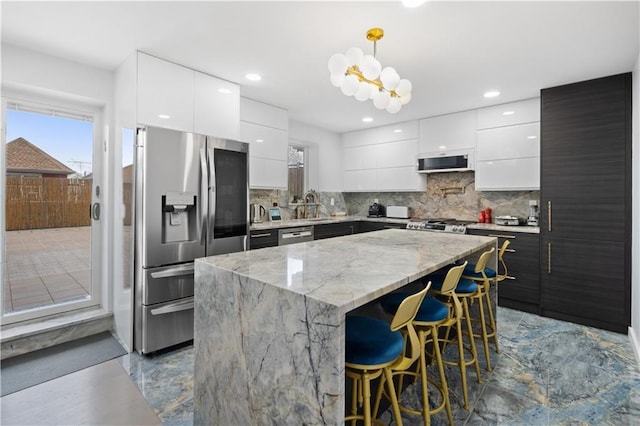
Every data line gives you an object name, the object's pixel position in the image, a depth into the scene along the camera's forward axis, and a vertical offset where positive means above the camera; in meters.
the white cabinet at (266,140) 3.93 +0.87
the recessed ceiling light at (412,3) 1.91 +1.22
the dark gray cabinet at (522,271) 3.59 -0.70
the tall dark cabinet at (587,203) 3.08 +0.07
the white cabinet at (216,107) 3.04 +1.00
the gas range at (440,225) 4.02 -0.20
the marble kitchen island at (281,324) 1.10 -0.46
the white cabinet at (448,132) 4.26 +1.07
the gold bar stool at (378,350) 1.26 -0.57
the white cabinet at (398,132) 4.82 +1.19
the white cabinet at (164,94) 2.67 +0.99
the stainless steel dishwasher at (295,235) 3.90 -0.32
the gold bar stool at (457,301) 1.82 -0.57
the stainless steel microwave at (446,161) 4.26 +0.67
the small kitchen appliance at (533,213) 3.91 -0.05
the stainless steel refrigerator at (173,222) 2.62 -0.11
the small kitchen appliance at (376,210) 5.38 -0.01
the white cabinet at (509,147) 3.74 +0.75
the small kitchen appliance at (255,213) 4.33 -0.05
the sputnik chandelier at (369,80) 1.93 +0.84
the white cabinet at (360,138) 5.29 +1.20
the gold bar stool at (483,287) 2.24 -0.56
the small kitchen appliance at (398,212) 5.12 -0.04
